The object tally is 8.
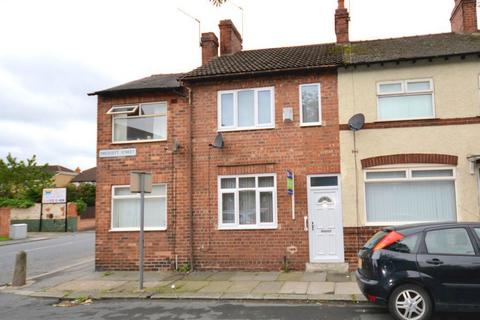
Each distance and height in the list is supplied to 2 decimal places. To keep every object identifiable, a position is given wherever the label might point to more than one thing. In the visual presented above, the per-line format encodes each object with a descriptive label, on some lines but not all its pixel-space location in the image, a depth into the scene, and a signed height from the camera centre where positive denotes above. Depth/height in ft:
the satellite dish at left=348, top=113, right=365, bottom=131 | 40.60 +7.23
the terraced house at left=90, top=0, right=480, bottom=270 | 39.88 +4.75
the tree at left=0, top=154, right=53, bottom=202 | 140.77 +9.48
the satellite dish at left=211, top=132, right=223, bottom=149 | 43.24 +5.95
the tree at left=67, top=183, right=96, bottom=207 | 138.82 +3.98
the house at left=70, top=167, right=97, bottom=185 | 199.49 +13.49
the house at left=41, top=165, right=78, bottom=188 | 239.50 +18.02
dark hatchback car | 22.99 -3.49
